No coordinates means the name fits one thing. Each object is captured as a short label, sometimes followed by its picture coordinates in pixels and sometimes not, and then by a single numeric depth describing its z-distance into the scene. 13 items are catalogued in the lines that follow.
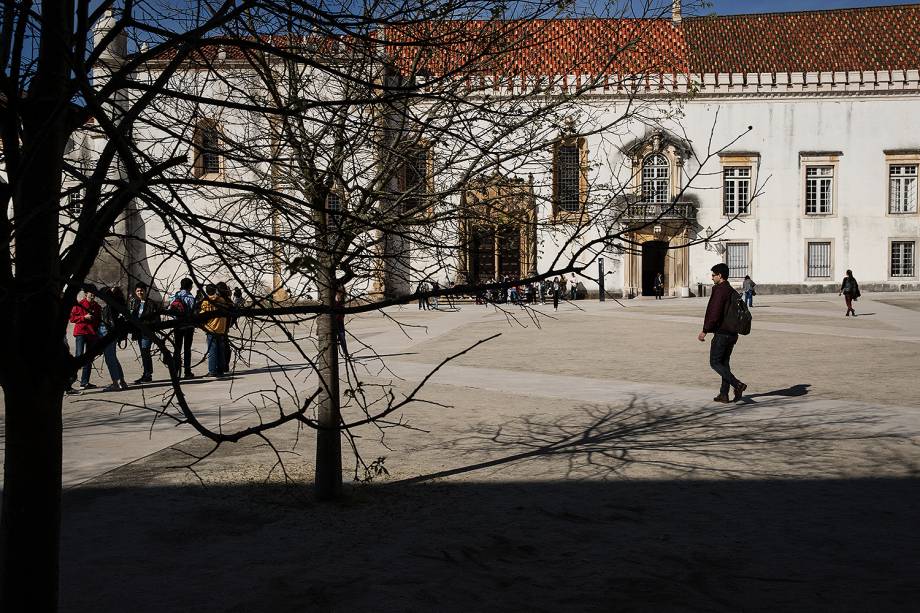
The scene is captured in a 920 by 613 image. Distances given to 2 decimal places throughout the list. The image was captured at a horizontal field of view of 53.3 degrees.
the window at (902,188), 45.72
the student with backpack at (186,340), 13.80
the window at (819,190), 45.84
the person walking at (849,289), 28.14
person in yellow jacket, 14.68
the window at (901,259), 46.31
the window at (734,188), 46.09
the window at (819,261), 46.41
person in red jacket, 13.64
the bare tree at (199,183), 3.55
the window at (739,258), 46.19
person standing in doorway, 44.91
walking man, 11.80
